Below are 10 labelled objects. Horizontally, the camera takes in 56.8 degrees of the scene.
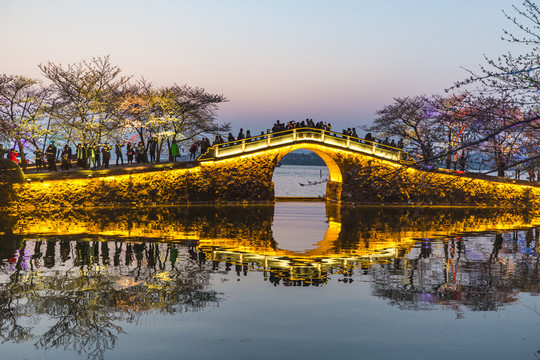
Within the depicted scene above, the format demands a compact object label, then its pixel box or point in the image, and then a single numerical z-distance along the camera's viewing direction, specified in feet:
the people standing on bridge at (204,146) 115.65
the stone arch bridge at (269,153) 109.09
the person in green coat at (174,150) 115.44
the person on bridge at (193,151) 117.76
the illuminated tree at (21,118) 122.01
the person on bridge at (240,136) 113.09
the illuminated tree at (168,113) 131.54
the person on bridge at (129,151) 116.88
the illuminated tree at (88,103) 110.63
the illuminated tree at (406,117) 148.31
